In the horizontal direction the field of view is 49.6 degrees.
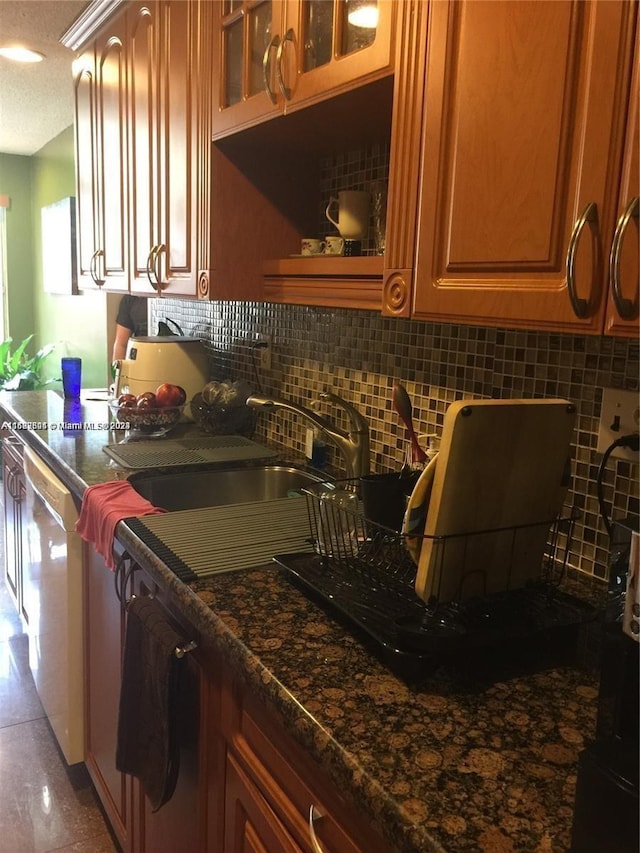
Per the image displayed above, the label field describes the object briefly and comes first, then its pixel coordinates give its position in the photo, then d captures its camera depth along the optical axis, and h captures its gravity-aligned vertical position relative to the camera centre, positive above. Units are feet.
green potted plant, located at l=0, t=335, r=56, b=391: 15.96 -1.67
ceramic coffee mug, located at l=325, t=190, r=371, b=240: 5.26 +0.74
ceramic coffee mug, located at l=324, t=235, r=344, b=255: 5.30 +0.50
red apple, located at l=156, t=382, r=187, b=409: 7.27 -0.95
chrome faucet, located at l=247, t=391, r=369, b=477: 5.19 -0.94
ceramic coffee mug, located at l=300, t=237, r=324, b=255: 5.70 +0.52
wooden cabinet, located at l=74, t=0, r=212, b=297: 6.06 +1.57
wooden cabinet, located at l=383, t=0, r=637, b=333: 2.68 +0.68
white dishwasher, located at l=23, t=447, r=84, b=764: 5.96 -2.77
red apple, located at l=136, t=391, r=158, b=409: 7.15 -1.00
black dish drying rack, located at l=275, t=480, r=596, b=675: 2.91 -1.34
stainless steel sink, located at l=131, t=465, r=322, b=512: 6.03 -1.58
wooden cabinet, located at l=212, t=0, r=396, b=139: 3.98 +1.66
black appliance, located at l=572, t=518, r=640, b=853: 1.81 -1.13
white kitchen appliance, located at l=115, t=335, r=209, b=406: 7.68 -0.67
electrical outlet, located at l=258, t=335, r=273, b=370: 7.22 -0.45
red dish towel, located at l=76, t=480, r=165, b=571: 4.88 -1.47
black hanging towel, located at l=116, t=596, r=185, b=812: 3.86 -2.32
